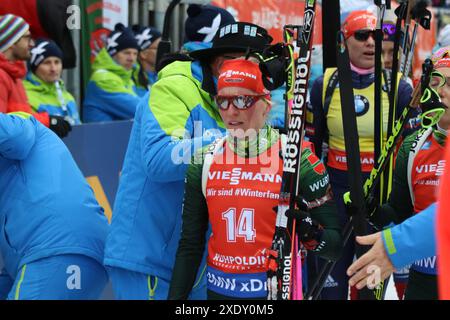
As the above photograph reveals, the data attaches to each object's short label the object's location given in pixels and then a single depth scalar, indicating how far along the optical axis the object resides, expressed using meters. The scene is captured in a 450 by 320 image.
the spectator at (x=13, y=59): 10.40
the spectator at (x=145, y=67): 17.20
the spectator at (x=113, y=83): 15.68
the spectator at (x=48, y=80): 14.23
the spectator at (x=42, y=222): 8.02
